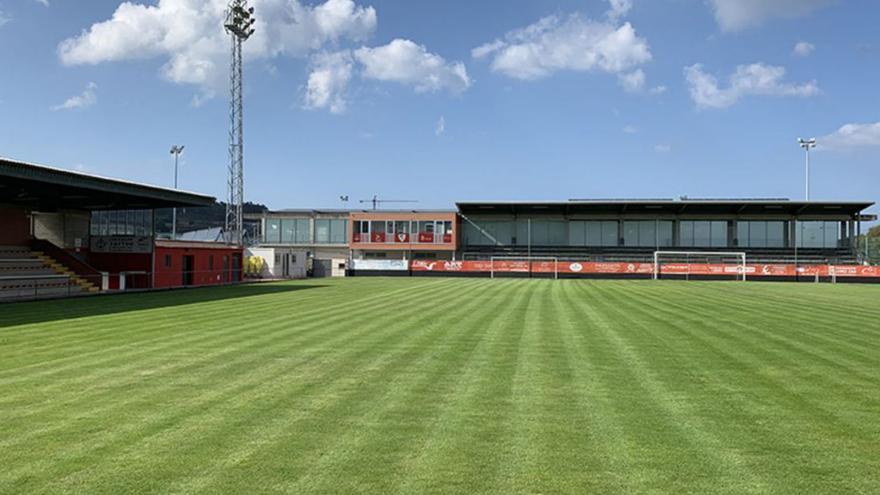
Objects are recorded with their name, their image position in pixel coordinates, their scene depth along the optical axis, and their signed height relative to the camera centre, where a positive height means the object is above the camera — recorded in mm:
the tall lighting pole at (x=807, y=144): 62156 +12203
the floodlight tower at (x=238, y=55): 51656 +17859
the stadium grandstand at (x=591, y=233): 60562 +2681
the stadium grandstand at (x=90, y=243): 29359 +813
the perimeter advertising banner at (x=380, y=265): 58000 -820
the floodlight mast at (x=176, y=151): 65562 +11815
